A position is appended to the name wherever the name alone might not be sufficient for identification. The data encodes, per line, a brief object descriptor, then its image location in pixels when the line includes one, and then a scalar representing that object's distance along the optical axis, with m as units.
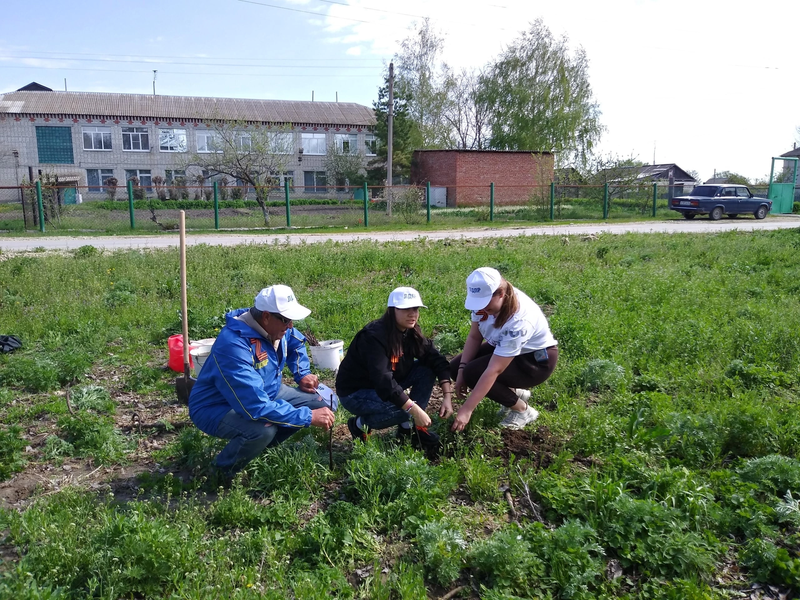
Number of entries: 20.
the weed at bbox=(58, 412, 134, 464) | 4.70
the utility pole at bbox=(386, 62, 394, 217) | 31.97
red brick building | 38.56
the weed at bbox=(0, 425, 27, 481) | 4.40
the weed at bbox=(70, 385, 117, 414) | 5.59
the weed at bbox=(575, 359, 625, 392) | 5.73
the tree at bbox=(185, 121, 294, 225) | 29.34
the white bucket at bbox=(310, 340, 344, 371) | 6.47
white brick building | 46.47
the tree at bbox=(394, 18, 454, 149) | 51.19
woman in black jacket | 4.33
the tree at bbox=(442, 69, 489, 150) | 51.75
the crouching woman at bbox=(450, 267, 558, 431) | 4.36
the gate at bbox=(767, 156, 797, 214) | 33.81
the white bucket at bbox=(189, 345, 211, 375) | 6.09
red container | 6.48
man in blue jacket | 3.97
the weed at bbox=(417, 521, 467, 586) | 3.32
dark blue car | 28.55
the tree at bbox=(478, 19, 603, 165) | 46.47
